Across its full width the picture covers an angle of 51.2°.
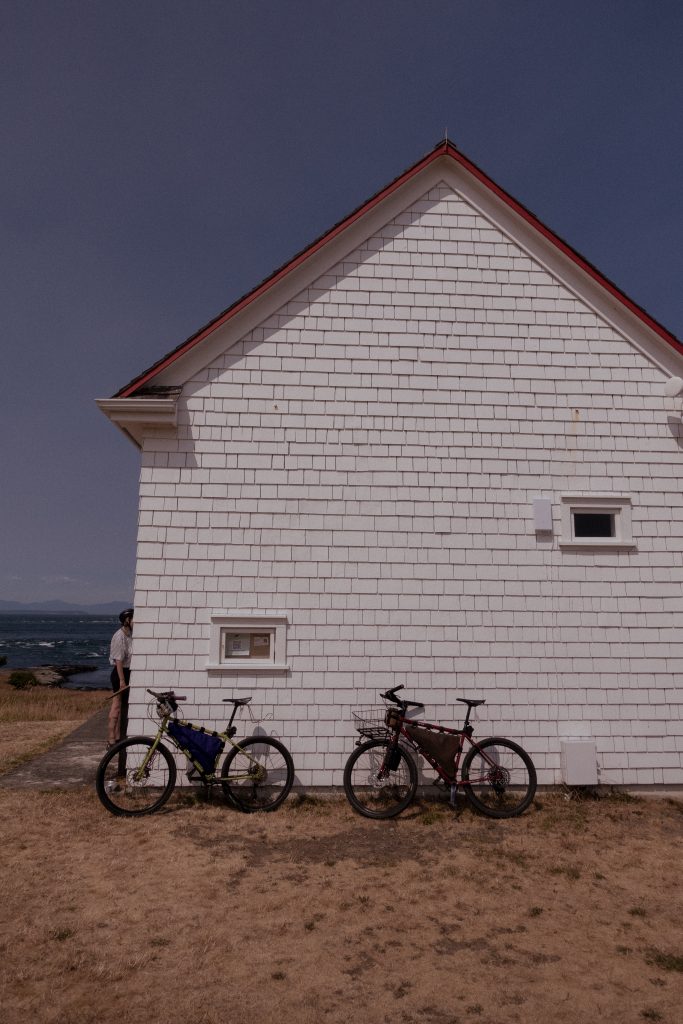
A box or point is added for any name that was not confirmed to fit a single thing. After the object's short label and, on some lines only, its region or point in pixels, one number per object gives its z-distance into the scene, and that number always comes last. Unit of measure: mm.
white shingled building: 8008
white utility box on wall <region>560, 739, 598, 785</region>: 7828
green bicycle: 7320
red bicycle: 7379
